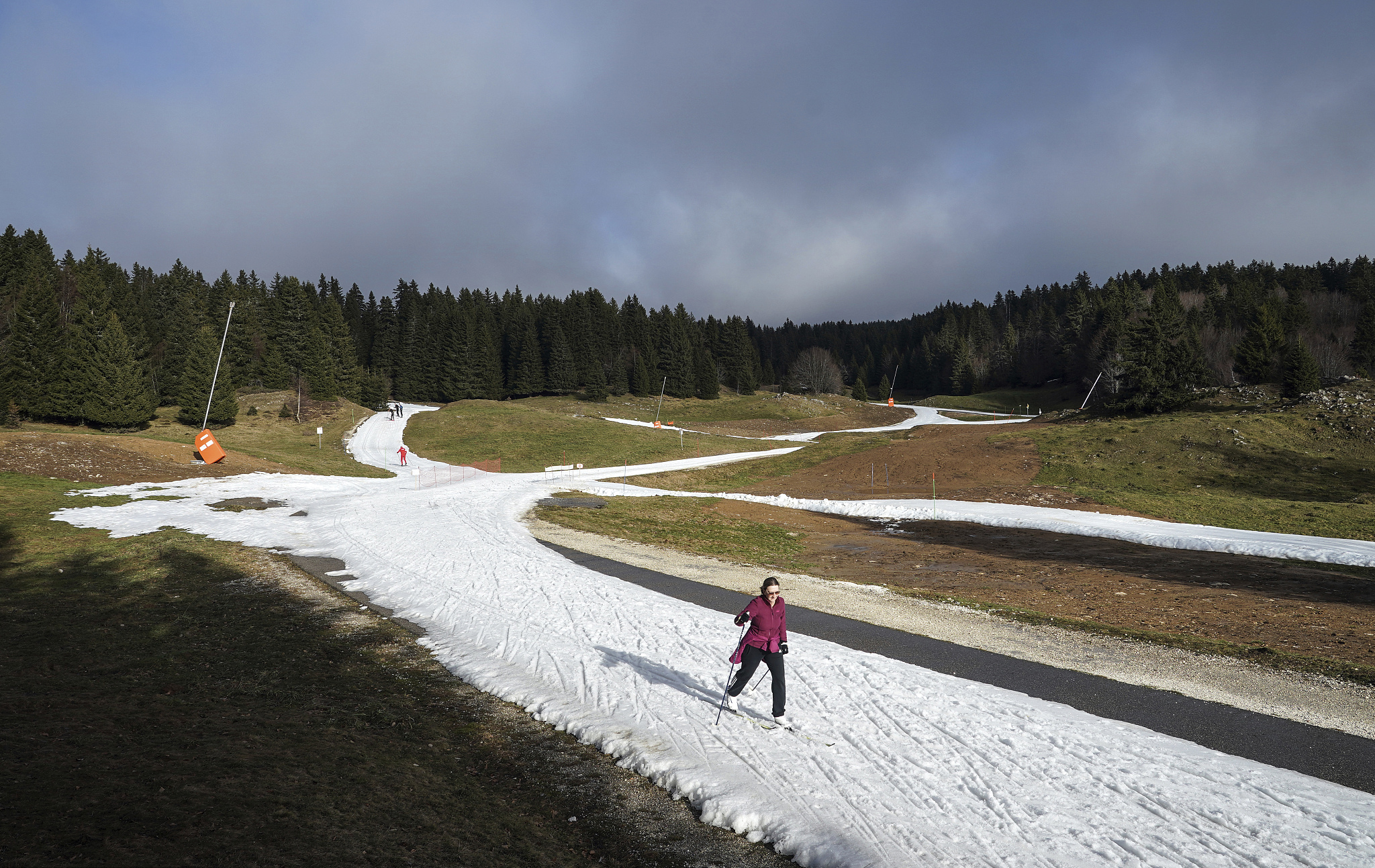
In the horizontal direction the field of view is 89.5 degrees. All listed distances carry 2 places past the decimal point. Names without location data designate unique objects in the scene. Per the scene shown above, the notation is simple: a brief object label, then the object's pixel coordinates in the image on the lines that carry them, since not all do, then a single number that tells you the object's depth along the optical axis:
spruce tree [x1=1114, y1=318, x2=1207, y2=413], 54.16
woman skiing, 8.50
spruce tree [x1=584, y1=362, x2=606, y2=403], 109.81
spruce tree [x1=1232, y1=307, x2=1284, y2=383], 68.38
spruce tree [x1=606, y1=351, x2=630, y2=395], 119.06
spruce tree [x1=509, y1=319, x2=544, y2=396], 113.75
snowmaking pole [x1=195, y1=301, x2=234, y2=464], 35.06
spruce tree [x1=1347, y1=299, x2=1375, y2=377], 80.50
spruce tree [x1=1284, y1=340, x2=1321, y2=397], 54.47
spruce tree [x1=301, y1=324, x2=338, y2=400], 82.31
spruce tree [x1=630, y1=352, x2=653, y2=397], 114.56
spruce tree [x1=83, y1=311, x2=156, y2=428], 55.84
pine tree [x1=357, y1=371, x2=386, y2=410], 99.18
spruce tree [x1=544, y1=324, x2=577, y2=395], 111.88
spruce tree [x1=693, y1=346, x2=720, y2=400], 118.75
